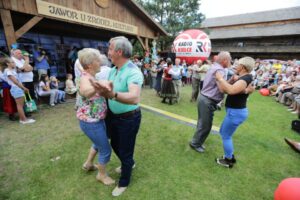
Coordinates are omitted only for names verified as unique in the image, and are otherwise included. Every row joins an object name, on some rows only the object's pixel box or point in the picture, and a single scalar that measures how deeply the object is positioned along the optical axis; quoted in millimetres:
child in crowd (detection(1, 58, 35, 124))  3611
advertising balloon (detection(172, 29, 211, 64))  10912
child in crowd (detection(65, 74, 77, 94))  6332
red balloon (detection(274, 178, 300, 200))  1566
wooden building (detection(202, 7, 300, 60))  20261
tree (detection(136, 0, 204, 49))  19828
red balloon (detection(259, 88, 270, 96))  9110
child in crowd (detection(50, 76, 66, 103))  5746
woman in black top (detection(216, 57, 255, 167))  2199
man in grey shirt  2505
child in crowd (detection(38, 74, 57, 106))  5430
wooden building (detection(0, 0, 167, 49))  4602
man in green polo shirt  1512
